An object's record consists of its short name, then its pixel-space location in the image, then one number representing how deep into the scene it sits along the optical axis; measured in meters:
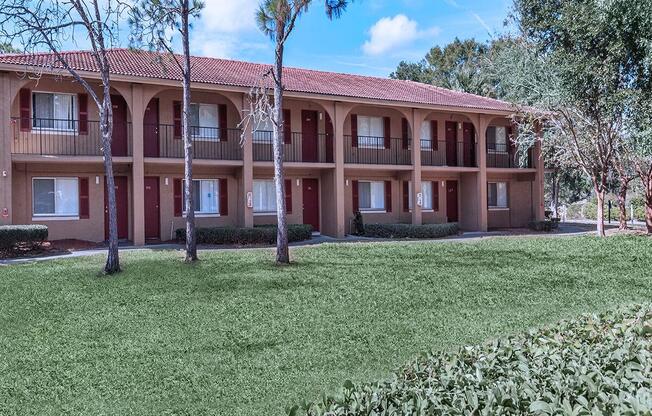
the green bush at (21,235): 15.94
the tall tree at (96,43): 12.27
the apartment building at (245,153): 18.88
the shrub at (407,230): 22.55
